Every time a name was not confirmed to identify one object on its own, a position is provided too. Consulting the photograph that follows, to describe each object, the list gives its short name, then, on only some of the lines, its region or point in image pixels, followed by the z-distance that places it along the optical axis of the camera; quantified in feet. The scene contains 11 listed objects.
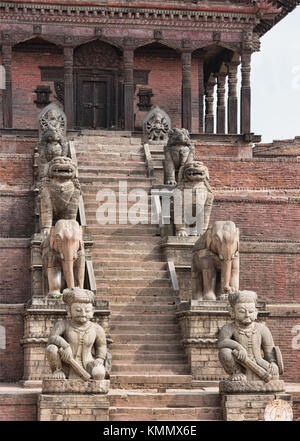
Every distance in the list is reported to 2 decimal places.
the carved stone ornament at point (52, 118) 123.91
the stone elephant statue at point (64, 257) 90.48
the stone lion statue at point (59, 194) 97.14
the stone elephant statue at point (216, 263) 91.15
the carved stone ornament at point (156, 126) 125.18
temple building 90.07
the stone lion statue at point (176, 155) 110.11
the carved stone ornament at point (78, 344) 80.38
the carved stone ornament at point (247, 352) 81.15
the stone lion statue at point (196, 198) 100.53
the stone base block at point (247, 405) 81.05
